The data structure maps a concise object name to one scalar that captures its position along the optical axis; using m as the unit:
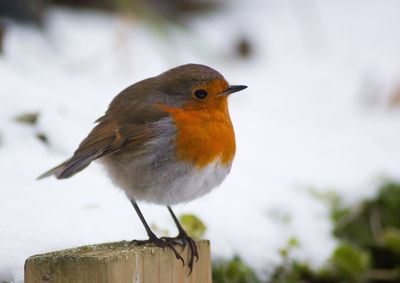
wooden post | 4.66
